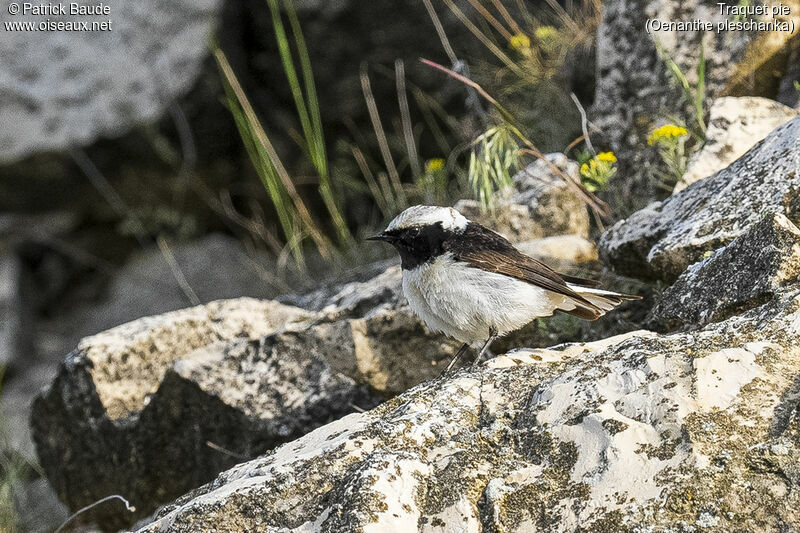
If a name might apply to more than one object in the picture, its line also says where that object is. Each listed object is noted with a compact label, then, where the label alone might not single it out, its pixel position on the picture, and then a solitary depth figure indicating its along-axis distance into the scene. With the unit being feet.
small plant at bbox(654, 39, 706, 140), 32.78
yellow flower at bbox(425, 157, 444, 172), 40.11
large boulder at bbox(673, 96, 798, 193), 32.09
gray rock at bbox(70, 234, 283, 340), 57.82
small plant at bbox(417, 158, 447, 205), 41.01
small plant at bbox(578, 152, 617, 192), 30.91
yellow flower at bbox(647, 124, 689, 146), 30.01
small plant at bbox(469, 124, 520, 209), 30.86
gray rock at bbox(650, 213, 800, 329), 21.20
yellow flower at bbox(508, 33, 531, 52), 43.52
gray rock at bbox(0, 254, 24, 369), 56.59
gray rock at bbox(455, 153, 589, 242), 35.55
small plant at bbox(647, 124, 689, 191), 30.22
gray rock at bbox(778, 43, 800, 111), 34.37
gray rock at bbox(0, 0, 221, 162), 50.80
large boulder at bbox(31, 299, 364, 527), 30.07
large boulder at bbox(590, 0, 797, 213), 35.47
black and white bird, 26.55
